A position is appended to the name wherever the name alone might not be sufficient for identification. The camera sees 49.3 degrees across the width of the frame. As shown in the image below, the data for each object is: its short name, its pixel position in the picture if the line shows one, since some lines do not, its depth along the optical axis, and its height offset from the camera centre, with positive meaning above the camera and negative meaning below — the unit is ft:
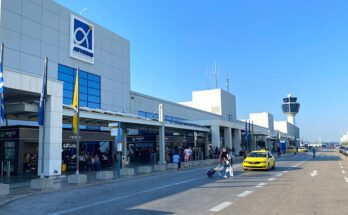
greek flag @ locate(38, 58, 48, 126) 65.26 +8.87
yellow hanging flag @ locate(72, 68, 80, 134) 76.89 +8.94
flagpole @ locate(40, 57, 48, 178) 65.47 +12.11
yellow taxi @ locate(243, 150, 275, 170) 85.87 -2.43
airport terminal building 77.05 +17.86
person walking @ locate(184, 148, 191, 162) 124.16 -0.94
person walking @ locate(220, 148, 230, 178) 73.05 -1.80
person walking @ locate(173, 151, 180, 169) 105.25 -2.15
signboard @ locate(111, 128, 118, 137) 83.28 +4.38
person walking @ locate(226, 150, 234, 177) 73.06 -2.96
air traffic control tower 652.89 +79.50
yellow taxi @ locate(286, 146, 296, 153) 303.07 +0.30
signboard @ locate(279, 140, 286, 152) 288.06 +3.02
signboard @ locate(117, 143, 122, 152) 83.46 +1.08
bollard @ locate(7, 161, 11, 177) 88.54 -3.20
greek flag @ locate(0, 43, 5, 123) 54.13 +8.12
